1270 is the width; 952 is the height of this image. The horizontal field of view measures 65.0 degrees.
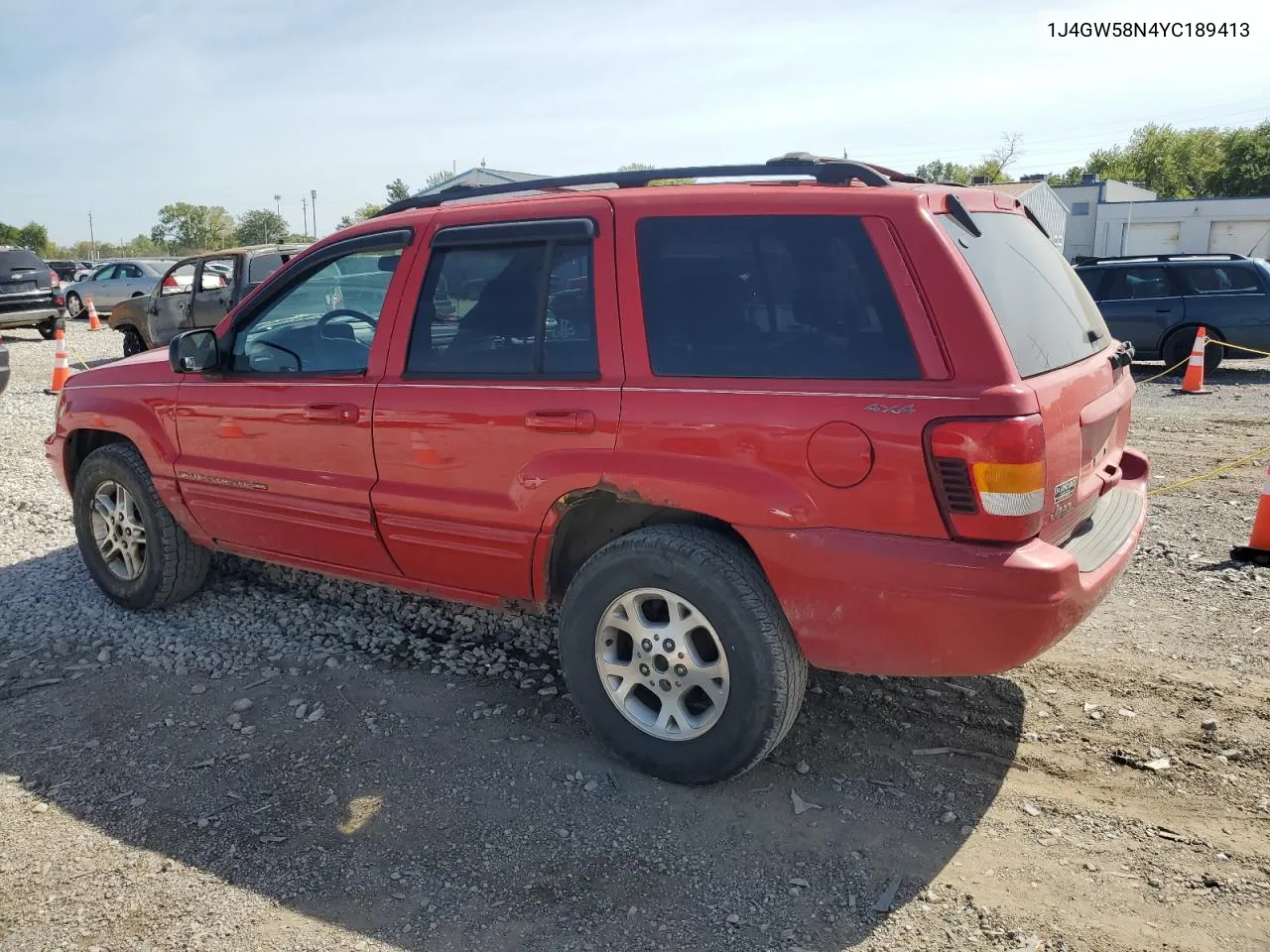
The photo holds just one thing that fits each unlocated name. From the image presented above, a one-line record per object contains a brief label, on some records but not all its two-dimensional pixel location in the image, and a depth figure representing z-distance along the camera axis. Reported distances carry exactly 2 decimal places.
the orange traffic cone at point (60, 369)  12.73
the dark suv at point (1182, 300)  13.58
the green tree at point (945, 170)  77.85
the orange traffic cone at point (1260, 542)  5.46
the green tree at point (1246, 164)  69.81
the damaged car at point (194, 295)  12.74
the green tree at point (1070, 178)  94.41
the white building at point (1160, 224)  48.31
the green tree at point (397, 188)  66.52
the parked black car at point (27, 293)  18.53
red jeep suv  2.92
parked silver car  24.84
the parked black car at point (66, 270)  42.31
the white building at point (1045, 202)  45.28
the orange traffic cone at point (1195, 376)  12.36
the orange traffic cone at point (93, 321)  22.23
